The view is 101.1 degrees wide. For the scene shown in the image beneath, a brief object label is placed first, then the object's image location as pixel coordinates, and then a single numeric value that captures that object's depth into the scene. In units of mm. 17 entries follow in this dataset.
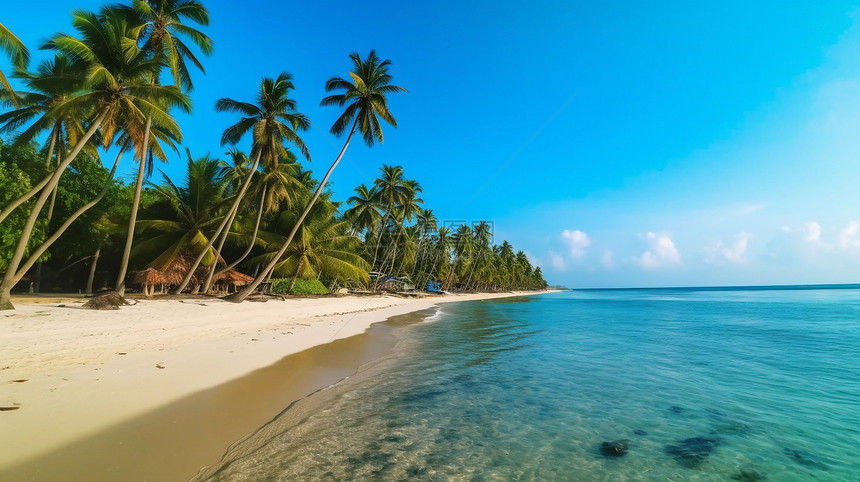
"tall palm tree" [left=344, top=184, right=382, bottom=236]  37281
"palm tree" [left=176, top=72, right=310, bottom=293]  19266
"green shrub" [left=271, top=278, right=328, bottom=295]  27500
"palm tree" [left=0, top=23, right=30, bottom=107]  8125
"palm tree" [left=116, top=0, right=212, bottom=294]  14422
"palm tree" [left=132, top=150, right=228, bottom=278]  20750
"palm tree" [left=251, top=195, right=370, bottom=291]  25797
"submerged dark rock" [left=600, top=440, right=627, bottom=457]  4289
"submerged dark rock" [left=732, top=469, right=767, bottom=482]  3803
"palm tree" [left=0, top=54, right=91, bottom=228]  13438
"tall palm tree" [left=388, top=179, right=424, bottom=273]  39656
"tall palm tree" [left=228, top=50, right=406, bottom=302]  20703
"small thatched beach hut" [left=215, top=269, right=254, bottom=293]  23688
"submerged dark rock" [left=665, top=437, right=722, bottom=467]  4188
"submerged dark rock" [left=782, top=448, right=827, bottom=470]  4223
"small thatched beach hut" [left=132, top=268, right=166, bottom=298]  18875
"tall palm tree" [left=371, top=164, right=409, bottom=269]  37531
